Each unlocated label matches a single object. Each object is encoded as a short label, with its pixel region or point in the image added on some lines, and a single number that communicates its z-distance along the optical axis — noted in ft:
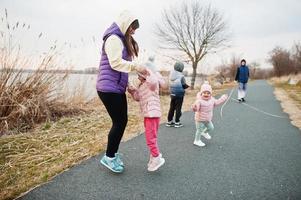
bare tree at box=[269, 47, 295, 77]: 156.77
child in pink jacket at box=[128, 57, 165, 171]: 11.23
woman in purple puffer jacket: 9.93
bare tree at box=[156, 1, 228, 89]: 74.33
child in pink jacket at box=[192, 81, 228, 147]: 15.42
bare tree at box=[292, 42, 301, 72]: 129.33
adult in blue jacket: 38.70
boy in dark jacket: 19.94
